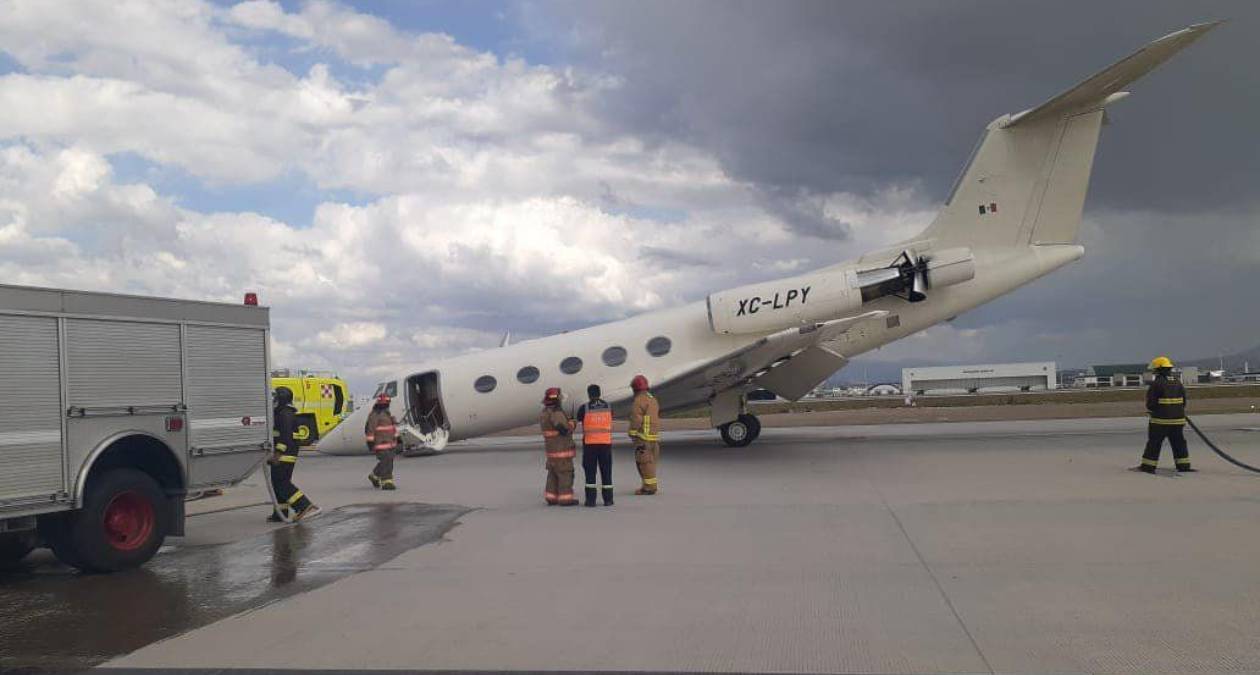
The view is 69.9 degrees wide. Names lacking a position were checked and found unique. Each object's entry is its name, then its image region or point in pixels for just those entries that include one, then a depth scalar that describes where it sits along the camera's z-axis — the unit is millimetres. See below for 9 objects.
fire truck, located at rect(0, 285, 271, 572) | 8227
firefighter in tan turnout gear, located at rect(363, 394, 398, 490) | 16031
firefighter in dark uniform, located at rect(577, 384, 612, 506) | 12648
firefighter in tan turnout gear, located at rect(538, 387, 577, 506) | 12797
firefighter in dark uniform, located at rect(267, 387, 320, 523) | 12344
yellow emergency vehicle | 33875
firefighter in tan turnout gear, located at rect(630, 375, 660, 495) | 13469
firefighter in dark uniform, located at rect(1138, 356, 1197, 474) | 13938
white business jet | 18500
